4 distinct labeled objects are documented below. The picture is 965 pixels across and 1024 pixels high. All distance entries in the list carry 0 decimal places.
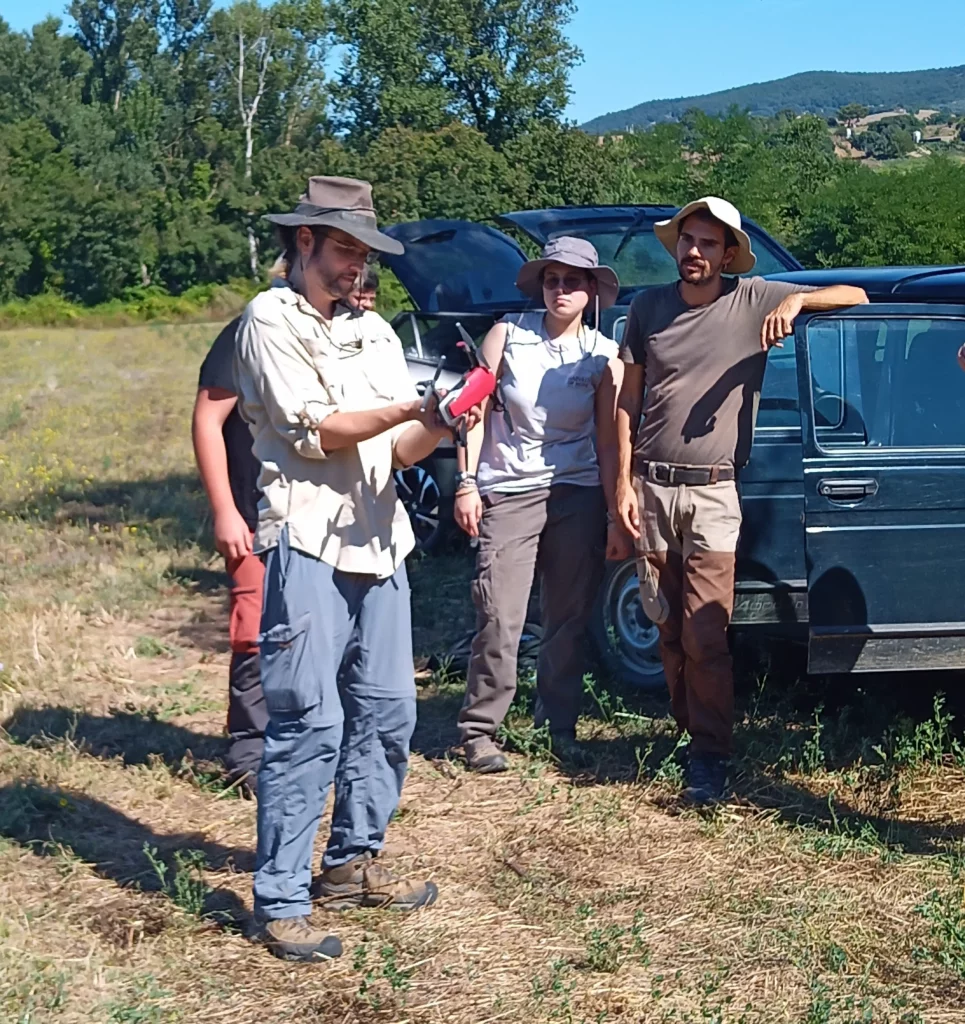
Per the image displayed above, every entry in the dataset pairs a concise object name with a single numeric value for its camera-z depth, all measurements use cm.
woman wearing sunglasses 554
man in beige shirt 396
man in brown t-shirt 505
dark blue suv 510
